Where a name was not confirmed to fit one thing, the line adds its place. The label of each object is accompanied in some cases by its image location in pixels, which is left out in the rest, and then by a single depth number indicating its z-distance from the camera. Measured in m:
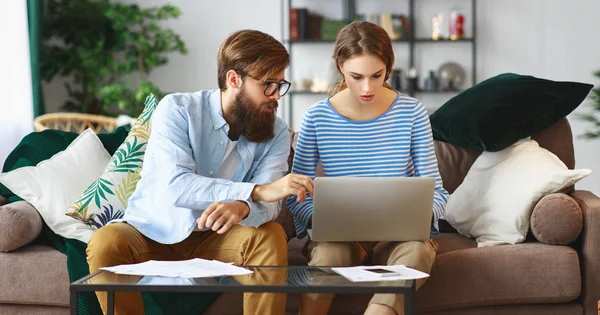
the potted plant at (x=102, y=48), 6.05
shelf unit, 6.52
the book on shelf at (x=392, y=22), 6.50
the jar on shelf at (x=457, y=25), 6.48
